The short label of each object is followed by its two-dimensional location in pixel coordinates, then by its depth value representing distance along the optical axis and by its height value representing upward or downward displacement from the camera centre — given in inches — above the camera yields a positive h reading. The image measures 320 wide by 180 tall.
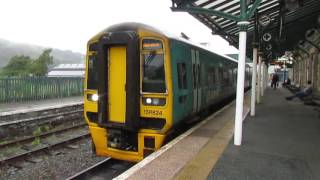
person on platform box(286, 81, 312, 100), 676.1 -31.0
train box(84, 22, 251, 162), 251.8 -9.9
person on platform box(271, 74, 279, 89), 1300.2 -18.1
